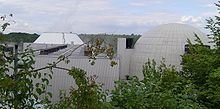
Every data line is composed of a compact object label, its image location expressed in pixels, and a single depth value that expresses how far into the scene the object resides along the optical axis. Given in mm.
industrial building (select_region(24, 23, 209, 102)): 47750
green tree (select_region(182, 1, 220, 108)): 11812
